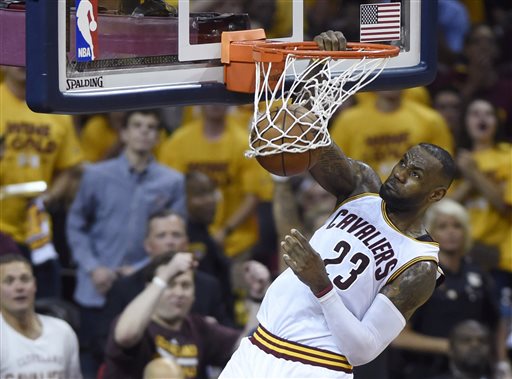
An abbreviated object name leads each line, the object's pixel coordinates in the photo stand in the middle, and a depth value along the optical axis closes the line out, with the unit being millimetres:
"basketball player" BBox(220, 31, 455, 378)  12453
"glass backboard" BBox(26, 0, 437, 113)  11391
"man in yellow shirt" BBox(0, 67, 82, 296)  18219
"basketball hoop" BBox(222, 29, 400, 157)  12328
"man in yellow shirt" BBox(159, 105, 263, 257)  20797
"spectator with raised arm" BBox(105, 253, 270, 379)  15711
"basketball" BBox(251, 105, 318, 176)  12070
